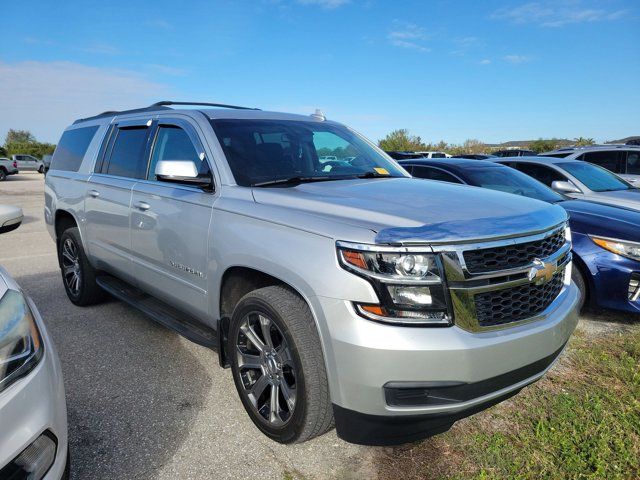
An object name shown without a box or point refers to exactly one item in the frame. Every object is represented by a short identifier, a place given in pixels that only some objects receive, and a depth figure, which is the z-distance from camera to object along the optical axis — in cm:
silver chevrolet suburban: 200
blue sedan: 406
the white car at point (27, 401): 155
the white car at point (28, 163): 3609
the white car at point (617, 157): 998
